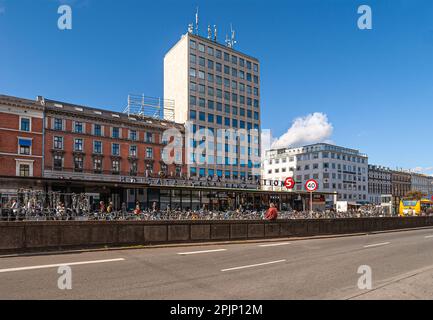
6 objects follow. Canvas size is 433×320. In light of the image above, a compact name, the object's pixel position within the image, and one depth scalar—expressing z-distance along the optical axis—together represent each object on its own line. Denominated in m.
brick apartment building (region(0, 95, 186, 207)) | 49.75
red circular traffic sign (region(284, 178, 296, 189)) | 30.85
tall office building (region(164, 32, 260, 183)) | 73.12
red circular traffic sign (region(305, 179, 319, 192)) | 22.94
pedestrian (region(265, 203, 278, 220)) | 20.41
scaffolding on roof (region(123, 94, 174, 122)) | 67.22
